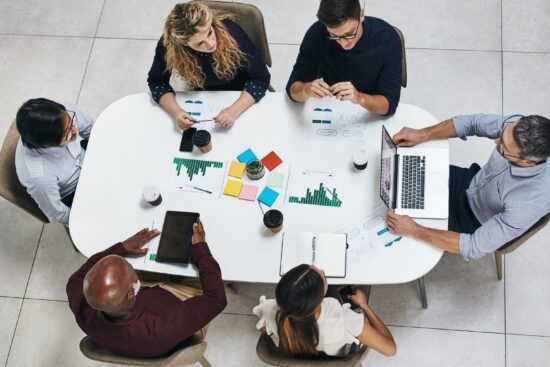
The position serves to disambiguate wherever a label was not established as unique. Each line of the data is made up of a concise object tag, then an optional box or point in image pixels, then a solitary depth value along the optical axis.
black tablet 2.04
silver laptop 2.01
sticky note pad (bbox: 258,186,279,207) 2.10
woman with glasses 2.12
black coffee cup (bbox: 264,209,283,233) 1.99
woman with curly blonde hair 2.13
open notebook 1.96
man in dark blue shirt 1.99
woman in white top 1.66
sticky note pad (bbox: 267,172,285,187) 2.13
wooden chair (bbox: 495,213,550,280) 1.89
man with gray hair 1.78
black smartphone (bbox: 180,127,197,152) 2.27
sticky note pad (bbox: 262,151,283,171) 2.17
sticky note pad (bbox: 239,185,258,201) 2.12
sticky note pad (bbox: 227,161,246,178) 2.18
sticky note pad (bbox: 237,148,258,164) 2.20
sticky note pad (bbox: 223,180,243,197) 2.14
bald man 1.77
